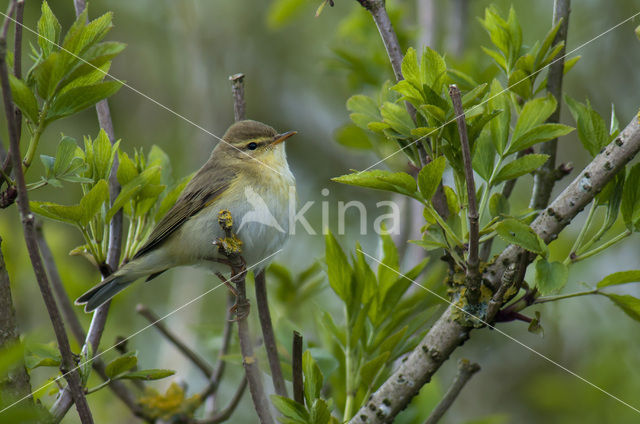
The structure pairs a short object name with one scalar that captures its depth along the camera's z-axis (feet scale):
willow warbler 22.59
